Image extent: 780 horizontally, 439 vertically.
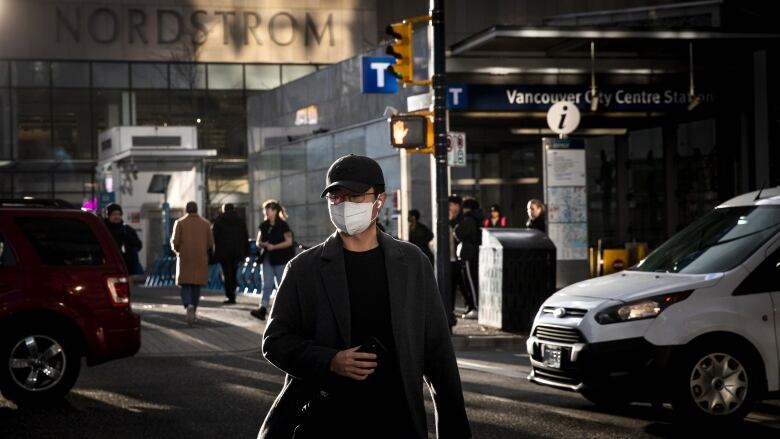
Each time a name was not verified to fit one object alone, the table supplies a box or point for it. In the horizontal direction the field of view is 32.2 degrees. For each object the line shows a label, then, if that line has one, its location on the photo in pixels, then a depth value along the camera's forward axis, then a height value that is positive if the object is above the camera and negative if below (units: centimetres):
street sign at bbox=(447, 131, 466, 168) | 1981 +67
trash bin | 1628 -98
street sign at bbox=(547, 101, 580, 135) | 2039 +115
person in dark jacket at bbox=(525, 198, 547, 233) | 1925 -31
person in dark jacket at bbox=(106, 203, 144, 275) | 1978 -46
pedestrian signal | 1582 +76
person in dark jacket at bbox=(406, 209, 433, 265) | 1872 -52
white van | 929 -102
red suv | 1098 -78
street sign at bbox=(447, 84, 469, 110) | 2322 +170
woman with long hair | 1978 -63
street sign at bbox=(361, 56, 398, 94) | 2312 +203
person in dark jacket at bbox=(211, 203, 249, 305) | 2298 -67
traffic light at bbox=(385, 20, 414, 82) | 1641 +177
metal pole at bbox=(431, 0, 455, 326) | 1605 +57
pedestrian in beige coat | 1834 -73
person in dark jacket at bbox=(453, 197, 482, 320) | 1928 -75
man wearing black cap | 448 -46
